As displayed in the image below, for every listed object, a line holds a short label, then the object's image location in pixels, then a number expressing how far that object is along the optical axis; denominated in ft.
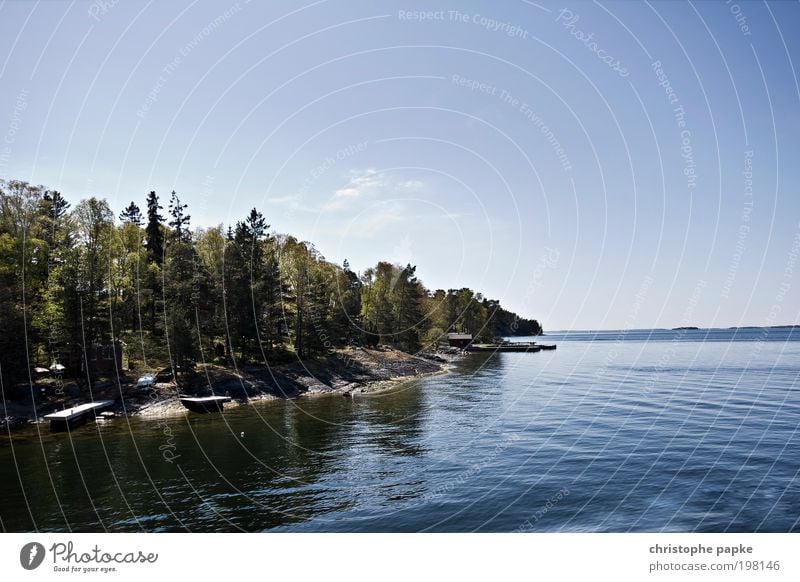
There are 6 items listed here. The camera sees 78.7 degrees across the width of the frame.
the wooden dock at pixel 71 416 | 148.25
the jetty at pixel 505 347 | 551.59
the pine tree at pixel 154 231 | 298.56
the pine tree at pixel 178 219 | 322.59
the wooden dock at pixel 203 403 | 174.60
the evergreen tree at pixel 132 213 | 337.72
